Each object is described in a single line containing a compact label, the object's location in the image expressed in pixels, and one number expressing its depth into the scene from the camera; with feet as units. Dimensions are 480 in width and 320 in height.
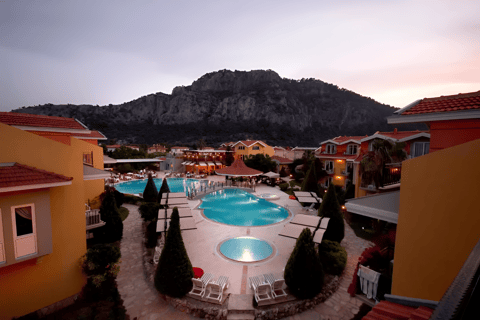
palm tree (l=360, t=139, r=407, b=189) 33.60
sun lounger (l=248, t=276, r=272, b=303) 22.77
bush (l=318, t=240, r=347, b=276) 27.96
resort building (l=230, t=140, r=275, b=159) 135.27
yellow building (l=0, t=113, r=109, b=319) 17.85
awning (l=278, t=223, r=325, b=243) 30.53
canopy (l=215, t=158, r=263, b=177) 72.66
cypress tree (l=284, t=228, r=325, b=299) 22.98
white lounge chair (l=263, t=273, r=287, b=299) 23.30
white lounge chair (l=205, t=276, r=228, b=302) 23.04
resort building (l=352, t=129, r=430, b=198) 29.20
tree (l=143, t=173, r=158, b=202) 56.75
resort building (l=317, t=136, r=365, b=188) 76.26
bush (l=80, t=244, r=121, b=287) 22.74
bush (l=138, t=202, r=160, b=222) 40.99
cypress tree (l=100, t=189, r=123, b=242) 35.27
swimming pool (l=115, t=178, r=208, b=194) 90.38
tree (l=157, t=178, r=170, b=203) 57.16
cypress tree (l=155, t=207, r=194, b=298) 22.98
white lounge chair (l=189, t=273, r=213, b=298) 23.58
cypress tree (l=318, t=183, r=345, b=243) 35.53
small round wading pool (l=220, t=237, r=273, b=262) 33.87
